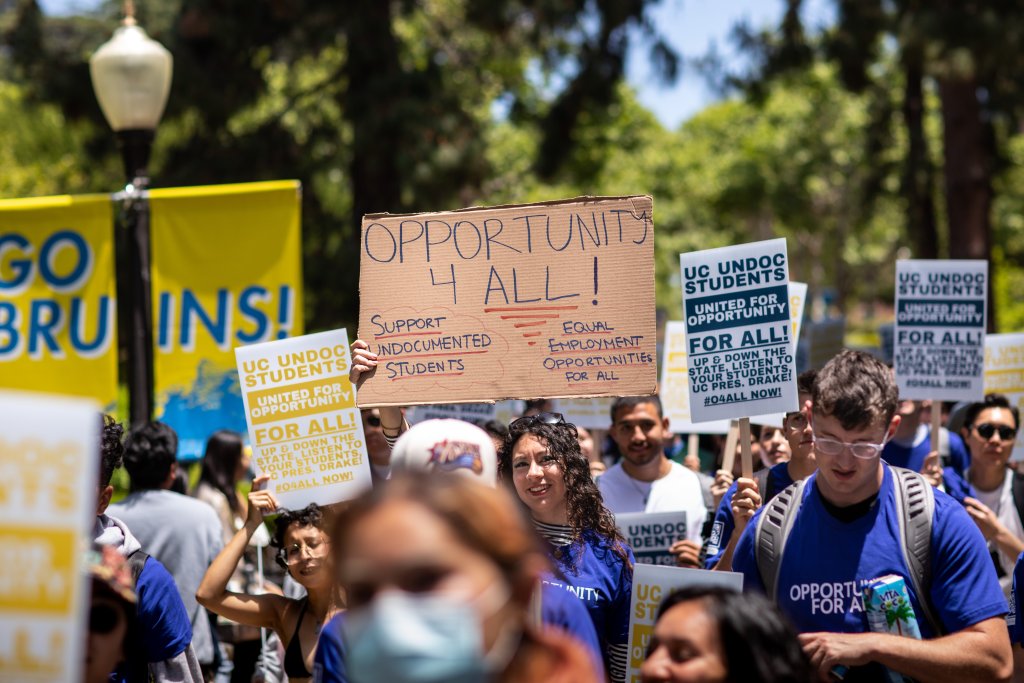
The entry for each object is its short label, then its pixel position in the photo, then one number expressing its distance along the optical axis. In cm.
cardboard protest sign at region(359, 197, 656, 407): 484
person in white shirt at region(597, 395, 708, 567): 648
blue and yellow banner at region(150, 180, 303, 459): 827
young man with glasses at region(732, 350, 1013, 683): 354
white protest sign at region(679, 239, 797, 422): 501
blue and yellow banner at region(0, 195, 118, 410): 799
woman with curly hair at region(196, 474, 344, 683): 489
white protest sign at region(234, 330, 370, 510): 539
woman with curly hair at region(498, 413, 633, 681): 431
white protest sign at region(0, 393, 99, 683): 235
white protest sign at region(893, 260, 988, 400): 697
